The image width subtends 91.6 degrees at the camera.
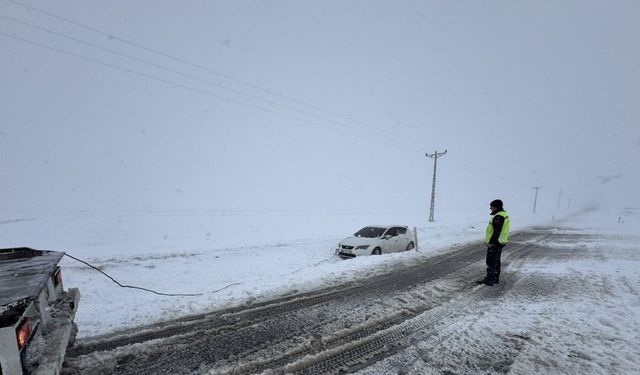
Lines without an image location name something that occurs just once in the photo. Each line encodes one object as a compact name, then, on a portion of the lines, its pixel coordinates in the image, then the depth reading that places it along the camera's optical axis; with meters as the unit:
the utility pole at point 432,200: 33.22
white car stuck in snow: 12.16
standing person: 7.84
